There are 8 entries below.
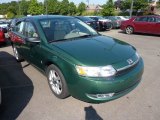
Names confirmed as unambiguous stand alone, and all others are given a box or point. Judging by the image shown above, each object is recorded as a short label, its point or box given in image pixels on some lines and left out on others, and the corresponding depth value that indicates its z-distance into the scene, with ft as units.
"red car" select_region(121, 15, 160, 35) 27.50
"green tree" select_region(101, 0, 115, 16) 78.58
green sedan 7.01
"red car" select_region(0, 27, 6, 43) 19.72
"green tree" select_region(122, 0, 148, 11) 80.43
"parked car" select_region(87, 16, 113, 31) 34.43
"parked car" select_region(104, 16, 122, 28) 39.16
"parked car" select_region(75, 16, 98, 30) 30.60
